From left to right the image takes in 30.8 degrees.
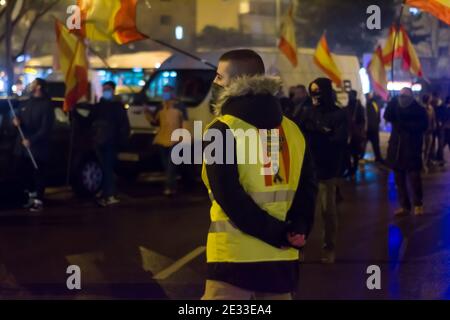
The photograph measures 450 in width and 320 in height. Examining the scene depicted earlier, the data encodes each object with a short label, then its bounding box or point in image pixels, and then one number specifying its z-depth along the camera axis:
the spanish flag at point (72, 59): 12.55
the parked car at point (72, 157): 12.60
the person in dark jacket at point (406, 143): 10.91
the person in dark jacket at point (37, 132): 11.51
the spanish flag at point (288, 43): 17.22
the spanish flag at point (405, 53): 17.64
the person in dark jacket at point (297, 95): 13.47
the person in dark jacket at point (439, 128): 18.73
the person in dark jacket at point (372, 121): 18.66
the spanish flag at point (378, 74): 16.39
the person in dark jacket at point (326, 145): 7.98
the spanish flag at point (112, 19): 11.95
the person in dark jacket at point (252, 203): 3.77
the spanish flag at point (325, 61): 16.34
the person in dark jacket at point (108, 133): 12.14
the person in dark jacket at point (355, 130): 16.02
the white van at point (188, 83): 15.44
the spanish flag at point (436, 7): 8.84
